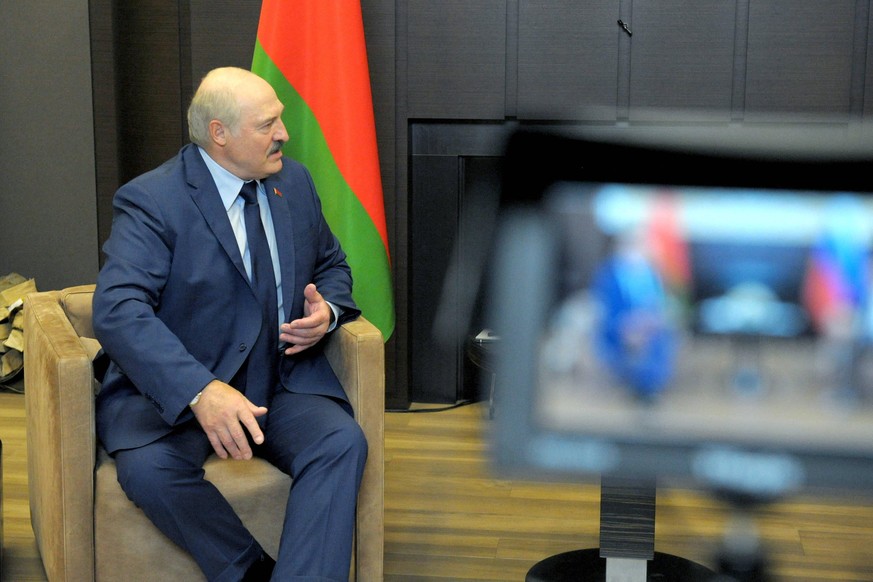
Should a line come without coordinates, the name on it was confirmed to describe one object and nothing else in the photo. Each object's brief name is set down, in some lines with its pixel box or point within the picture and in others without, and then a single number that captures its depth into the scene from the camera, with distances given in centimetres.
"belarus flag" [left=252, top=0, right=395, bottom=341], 342
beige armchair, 216
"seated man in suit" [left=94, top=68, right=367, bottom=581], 214
